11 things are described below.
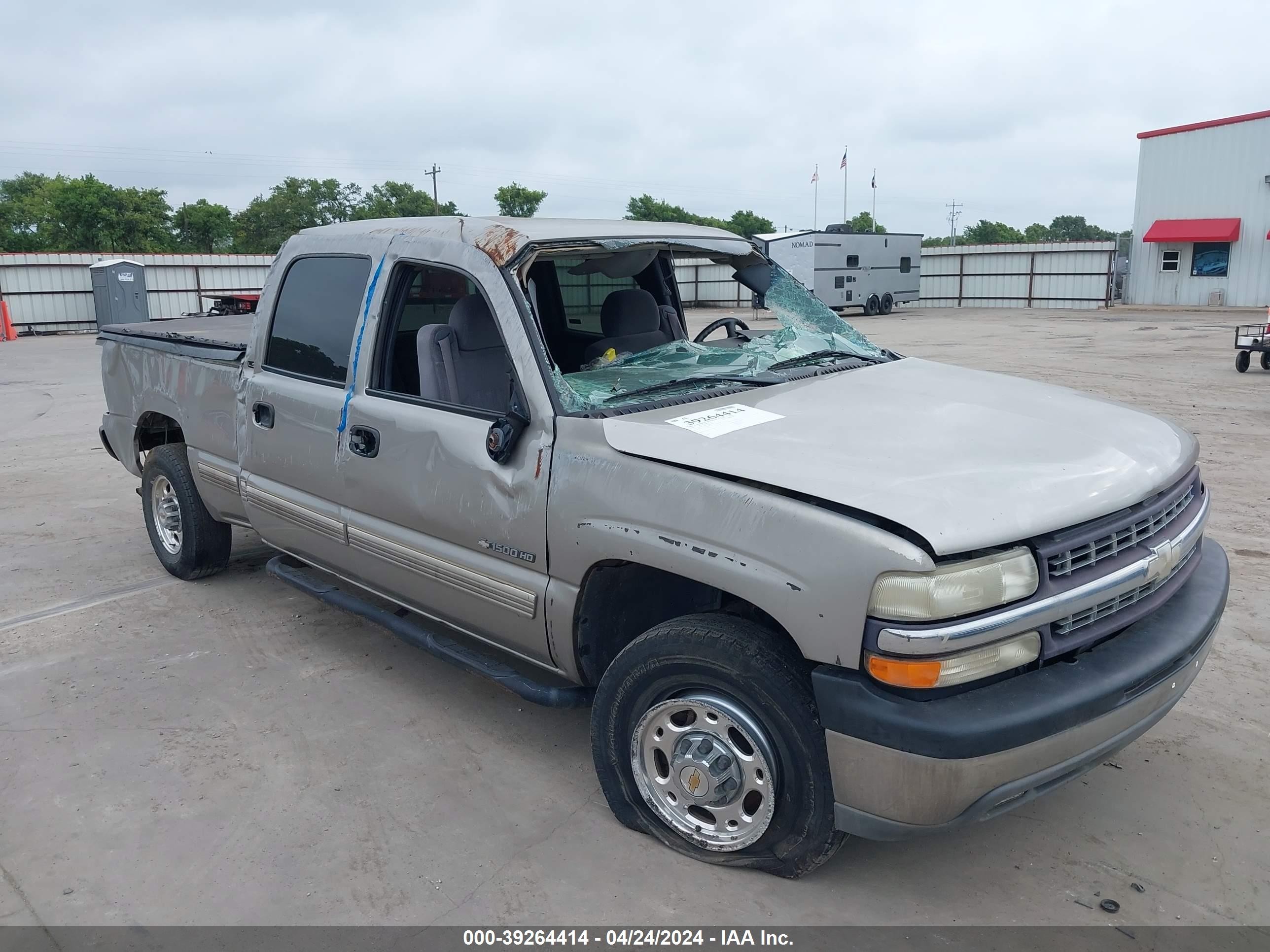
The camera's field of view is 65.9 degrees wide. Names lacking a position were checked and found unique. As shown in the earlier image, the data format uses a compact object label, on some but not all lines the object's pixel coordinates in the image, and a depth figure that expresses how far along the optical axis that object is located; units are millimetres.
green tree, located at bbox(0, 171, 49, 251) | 54781
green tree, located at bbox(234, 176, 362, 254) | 62594
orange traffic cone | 25562
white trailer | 28094
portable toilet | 26594
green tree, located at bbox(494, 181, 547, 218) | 69875
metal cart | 13312
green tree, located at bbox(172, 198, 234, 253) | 58125
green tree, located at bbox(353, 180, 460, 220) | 69875
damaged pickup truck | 2336
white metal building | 29156
